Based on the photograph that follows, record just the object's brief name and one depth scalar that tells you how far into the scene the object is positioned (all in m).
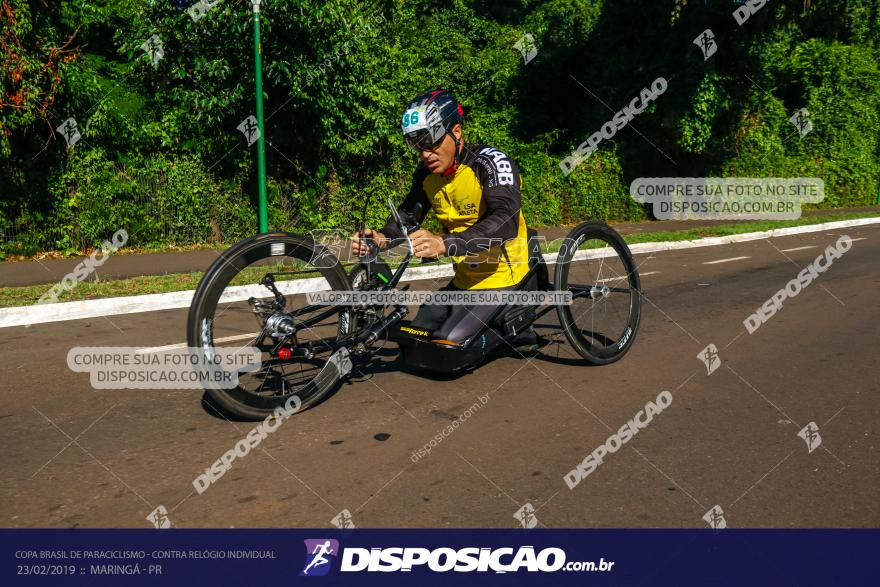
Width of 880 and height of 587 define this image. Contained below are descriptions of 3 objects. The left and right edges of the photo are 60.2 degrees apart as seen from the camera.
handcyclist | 4.46
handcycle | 3.96
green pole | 10.75
